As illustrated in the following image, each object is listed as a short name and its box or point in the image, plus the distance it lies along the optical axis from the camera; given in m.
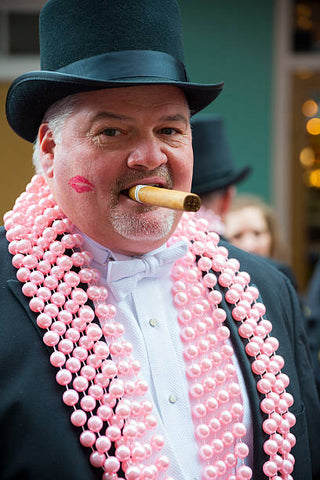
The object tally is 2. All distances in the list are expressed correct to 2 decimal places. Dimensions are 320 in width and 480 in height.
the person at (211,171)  3.07
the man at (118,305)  1.57
